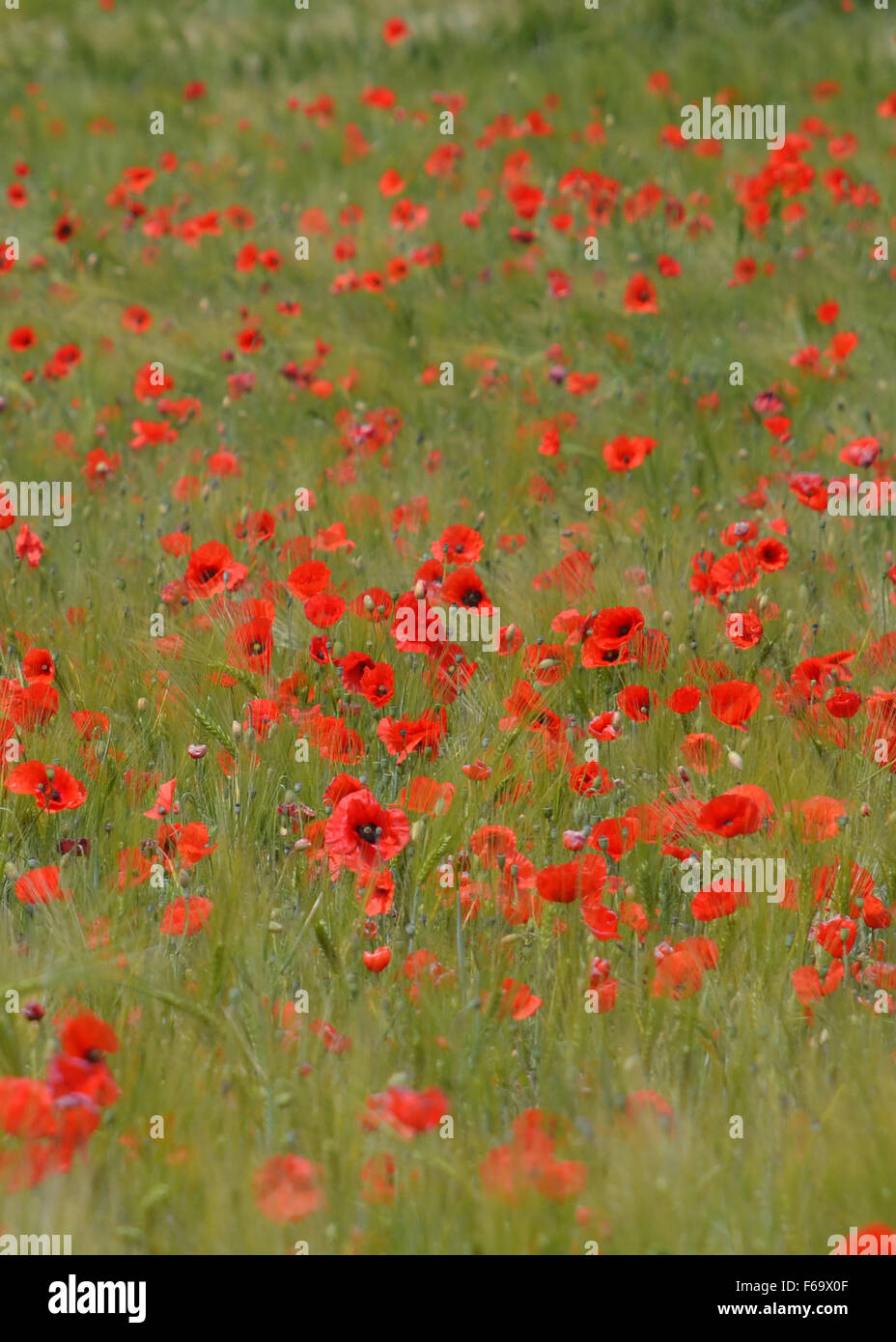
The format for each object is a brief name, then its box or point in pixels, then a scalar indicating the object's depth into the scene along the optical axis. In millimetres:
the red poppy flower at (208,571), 6711
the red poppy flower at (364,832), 4789
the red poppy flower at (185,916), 4496
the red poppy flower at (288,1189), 3316
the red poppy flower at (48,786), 5145
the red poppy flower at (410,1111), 3443
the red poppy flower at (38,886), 4477
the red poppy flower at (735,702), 5598
